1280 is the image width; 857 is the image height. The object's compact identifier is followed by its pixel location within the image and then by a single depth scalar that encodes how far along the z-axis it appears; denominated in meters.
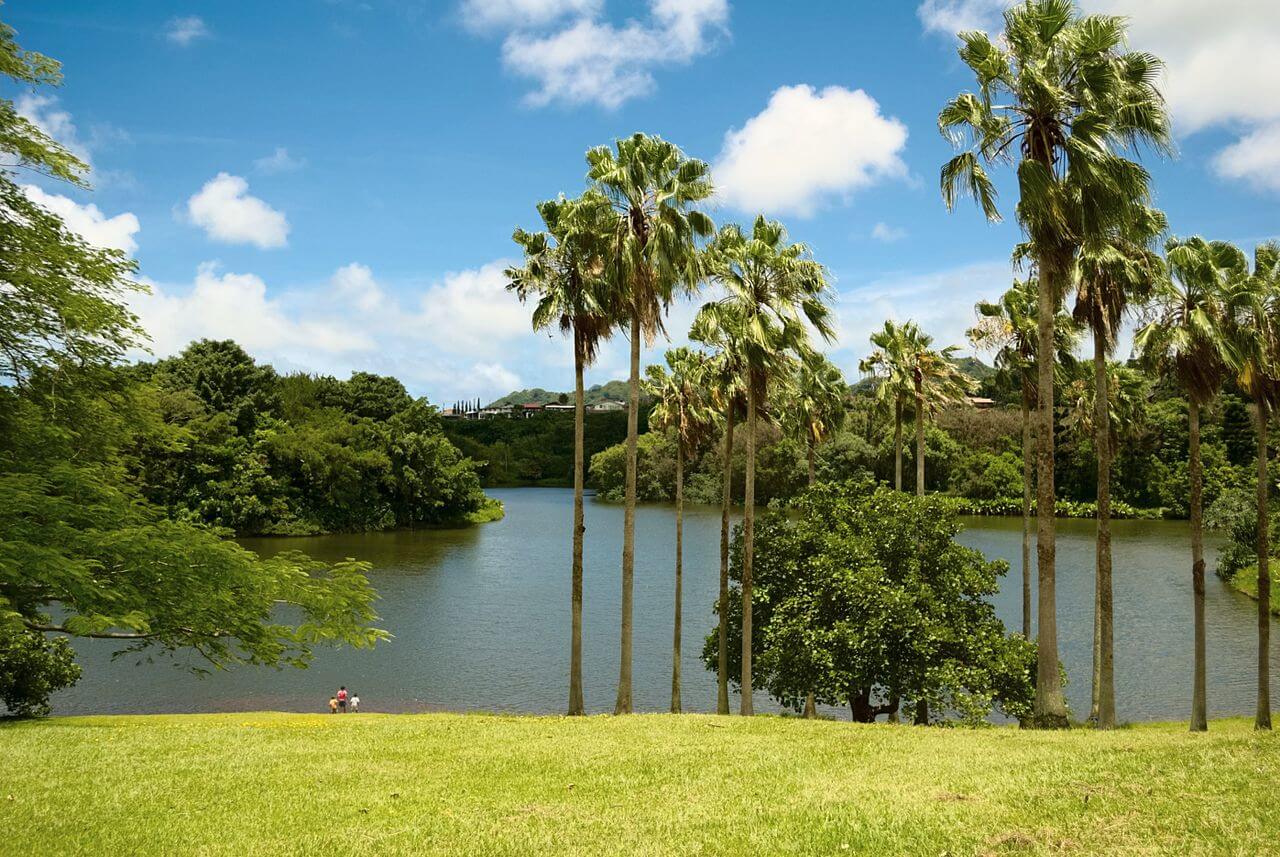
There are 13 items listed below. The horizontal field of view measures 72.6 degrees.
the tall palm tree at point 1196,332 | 19.78
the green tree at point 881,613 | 20.78
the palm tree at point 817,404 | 29.45
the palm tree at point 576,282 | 21.91
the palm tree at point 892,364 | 29.48
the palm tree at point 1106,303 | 19.55
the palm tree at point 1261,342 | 19.42
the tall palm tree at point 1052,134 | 16.42
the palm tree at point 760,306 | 22.33
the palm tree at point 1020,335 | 25.70
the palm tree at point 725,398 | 24.02
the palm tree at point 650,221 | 21.50
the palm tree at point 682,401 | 29.55
